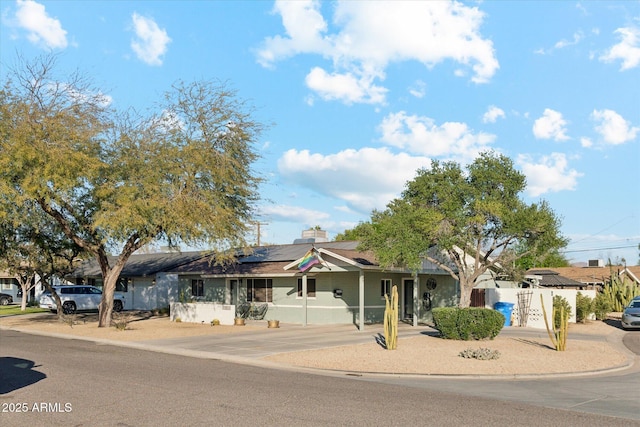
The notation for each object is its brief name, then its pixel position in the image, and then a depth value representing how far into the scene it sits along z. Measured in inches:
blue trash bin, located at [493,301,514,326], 1163.9
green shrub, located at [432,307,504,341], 846.5
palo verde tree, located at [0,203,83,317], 970.7
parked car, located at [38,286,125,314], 1502.2
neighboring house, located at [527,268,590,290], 1659.7
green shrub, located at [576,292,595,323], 1267.2
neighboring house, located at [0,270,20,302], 2305.6
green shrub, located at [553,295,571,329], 1084.3
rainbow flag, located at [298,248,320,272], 1083.3
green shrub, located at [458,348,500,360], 667.4
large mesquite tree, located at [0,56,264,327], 901.2
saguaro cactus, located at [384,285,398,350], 754.8
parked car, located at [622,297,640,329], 1173.1
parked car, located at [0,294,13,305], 2066.9
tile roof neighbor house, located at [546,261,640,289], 2153.1
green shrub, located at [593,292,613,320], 1348.7
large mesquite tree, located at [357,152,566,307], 900.6
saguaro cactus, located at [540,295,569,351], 745.0
